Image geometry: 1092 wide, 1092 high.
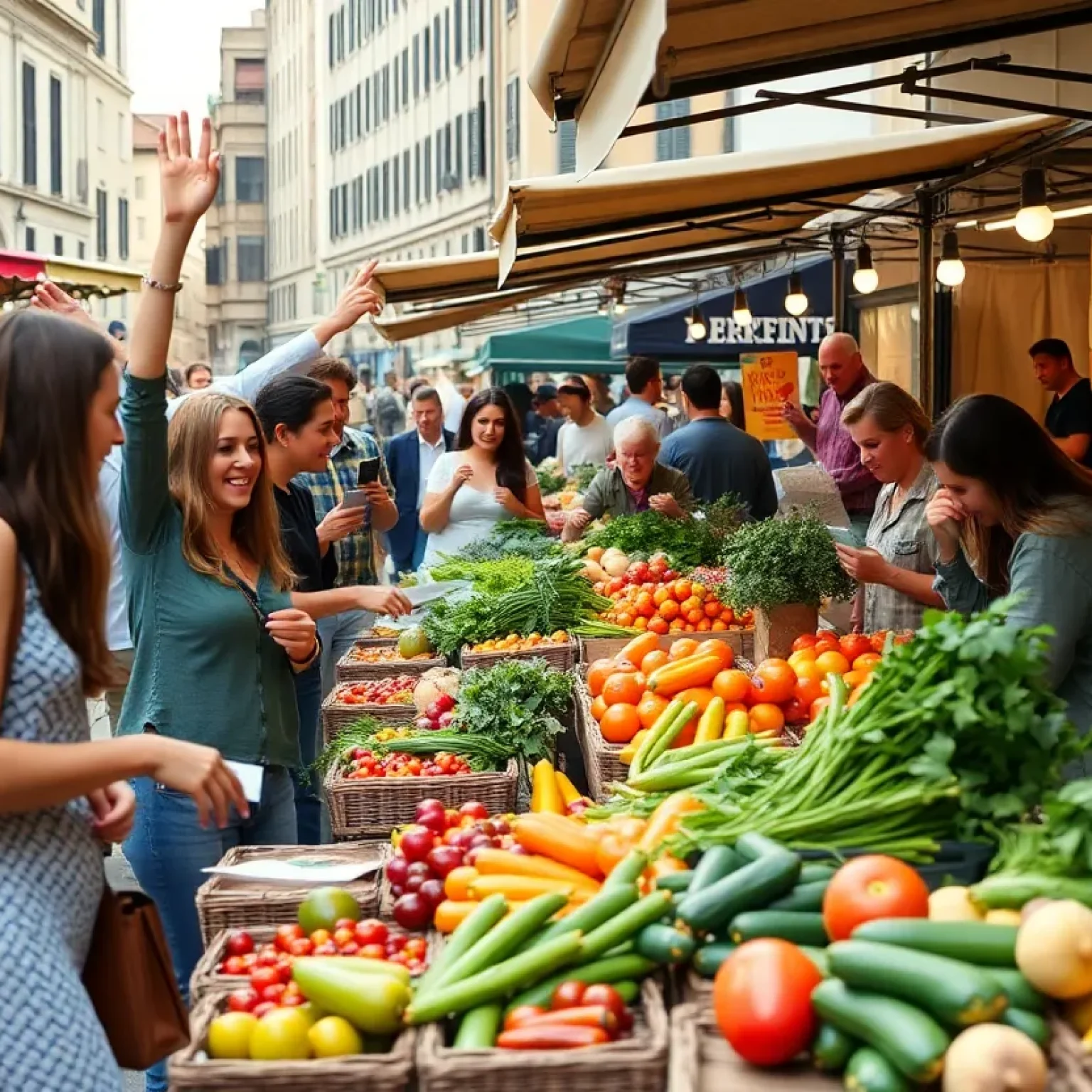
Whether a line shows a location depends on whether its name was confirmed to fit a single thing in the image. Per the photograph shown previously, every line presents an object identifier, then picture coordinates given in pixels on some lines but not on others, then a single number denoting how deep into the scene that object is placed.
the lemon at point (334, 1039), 2.84
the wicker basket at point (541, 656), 6.78
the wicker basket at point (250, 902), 3.69
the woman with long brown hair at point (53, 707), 2.48
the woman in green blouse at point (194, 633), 4.19
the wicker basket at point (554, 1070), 2.69
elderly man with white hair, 8.74
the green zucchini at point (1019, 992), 2.56
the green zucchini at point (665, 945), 2.89
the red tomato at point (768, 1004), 2.58
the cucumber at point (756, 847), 2.96
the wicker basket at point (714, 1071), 2.58
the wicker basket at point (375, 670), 7.05
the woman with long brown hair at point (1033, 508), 3.88
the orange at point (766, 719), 4.83
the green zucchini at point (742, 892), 2.88
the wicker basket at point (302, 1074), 2.75
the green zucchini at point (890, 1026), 2.42
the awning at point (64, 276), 12.73
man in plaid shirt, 6.36
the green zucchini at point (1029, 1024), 2.50
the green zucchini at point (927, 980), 2.47
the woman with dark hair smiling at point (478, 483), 8.84
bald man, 8.95
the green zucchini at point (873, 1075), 2.46
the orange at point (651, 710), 4.94
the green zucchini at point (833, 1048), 2.57
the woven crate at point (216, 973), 3.22
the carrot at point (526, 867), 3.45
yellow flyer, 12.31
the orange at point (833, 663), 5.10
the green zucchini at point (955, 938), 2.61
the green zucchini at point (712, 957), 2.86
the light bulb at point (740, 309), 14.45
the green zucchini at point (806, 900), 2.89
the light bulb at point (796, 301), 14.02
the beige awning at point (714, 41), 3.82
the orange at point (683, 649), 5.51
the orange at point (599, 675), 5.71
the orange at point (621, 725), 4.92
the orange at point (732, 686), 4.93
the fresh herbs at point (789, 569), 6.05
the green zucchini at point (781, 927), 2.83
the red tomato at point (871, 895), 2.73
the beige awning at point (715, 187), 7.18
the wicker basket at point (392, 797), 5.04
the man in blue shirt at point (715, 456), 9.30
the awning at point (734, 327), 14.48
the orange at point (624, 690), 5.16
